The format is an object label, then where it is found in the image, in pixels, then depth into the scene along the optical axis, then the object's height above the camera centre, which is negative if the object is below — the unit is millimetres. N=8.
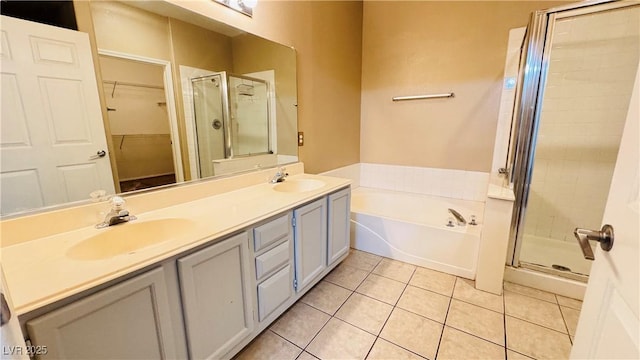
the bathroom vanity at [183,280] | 767 -541
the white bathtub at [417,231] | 2125 -871
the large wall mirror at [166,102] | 1183 +176
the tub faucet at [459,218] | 2251 -749
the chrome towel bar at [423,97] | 2739 +376
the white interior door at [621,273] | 544 -325
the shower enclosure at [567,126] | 1881 +39
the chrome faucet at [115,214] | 1172 -361
